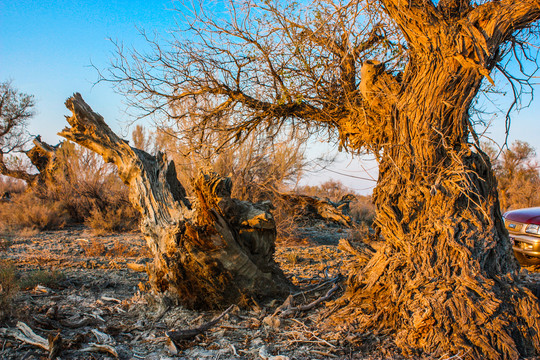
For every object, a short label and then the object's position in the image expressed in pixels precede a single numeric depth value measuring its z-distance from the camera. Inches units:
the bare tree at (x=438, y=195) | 104.7
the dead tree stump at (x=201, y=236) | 135.3
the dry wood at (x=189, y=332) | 113.4
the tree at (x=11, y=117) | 871.1
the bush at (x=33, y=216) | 440.5
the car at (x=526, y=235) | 231.5
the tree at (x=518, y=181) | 725.3
